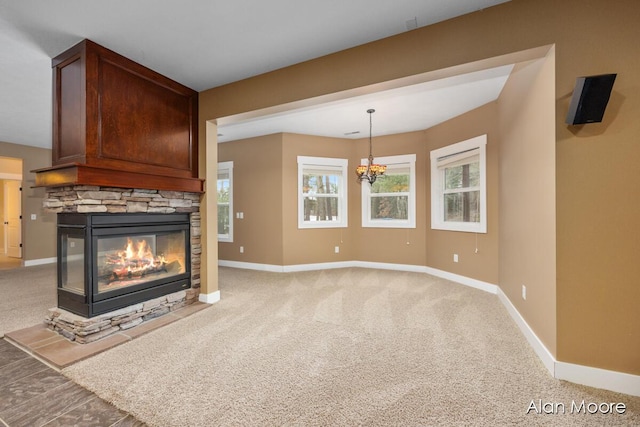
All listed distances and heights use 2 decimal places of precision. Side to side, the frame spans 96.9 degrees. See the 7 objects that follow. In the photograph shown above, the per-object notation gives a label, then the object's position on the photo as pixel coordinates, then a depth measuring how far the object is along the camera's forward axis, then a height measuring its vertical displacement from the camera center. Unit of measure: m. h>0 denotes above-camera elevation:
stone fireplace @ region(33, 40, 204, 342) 2.57 +0.27
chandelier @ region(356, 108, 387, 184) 4.60 +0.71
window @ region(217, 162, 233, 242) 6.05 +0.28
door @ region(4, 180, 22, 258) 7.16 -0.05
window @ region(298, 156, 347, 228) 5.66 +0.43
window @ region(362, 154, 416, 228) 5.46 +0.34
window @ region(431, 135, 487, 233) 4.17 +0.44
